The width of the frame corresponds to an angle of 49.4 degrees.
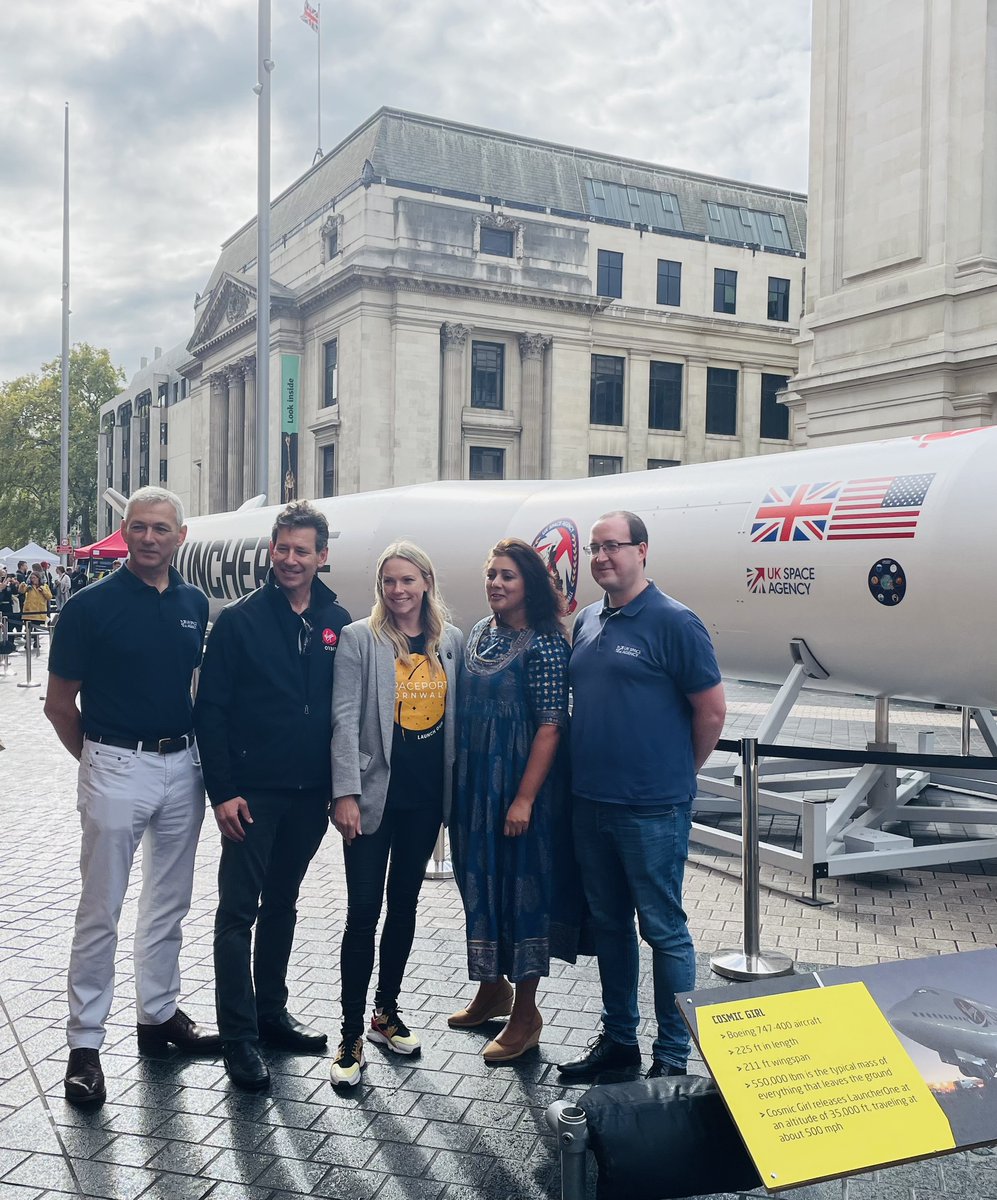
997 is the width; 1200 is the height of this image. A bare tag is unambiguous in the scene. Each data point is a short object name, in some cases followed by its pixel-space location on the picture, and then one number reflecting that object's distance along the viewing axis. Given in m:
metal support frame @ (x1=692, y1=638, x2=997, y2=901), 6.73
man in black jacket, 4.14
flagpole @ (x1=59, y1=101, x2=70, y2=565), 39.88
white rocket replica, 6.77
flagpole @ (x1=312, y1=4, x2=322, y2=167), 50.38
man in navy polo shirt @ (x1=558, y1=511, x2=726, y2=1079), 4.02
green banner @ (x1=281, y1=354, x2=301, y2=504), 46.12
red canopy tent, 26.77
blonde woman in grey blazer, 4.12
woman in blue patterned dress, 4.16
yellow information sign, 2.25
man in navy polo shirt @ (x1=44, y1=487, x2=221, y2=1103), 4.10
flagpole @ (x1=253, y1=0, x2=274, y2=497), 18.64
